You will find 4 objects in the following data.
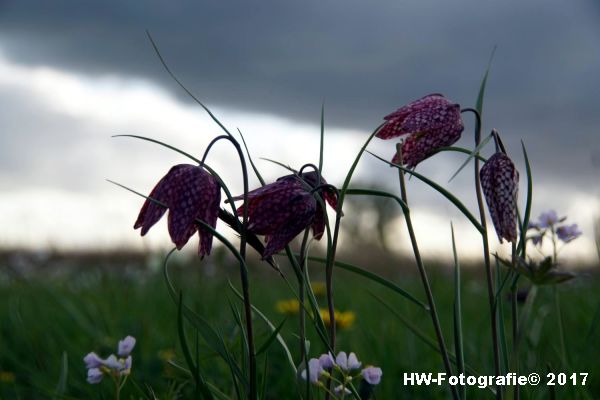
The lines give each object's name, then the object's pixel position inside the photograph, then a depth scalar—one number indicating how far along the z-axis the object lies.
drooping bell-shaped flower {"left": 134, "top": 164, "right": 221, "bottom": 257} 0.60
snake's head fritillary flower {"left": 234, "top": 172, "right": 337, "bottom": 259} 0.59
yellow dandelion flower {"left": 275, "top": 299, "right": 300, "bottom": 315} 1.09
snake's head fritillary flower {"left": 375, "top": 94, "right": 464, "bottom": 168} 0.62
